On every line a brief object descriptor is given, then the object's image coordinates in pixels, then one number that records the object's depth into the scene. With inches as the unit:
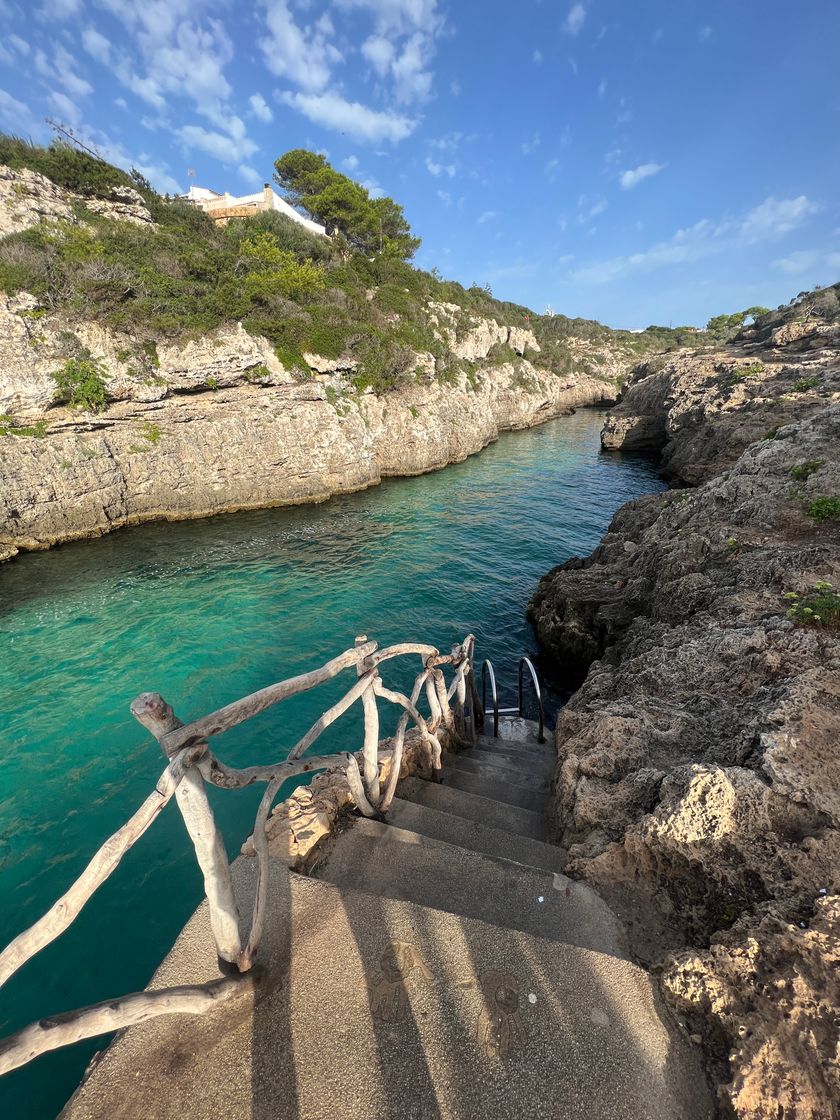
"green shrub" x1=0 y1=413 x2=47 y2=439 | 706.2
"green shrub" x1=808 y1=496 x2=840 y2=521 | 330.3
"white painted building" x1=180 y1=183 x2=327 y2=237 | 1550.2
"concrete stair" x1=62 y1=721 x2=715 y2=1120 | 92.5
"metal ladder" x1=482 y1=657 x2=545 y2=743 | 305.4
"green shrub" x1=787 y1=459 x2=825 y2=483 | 384.2
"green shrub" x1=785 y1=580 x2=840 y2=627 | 218.5
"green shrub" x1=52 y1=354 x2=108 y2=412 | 750.5
